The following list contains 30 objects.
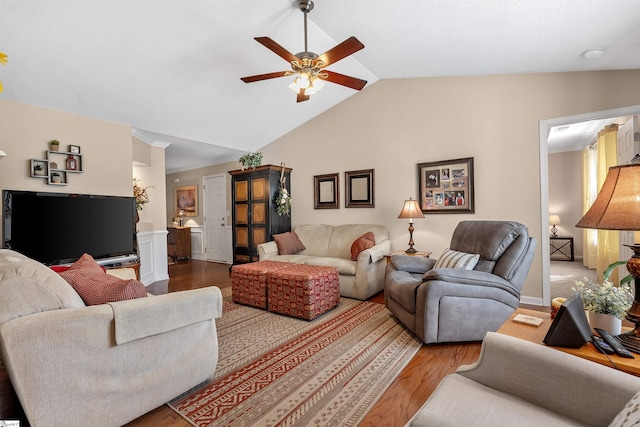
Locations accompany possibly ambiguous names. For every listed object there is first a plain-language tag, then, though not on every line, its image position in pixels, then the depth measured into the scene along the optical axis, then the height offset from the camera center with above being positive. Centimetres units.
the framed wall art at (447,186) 380 +27
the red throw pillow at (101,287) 158 -41
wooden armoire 504 +1
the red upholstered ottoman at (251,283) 337 -84
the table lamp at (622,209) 111 -2
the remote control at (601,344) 119 -58
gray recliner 236 -70
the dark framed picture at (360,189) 455 +31
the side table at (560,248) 641 -94
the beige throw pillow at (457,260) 266 -50
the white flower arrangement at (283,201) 505 +15
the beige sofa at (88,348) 127 -64
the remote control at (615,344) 116 -57
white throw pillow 70 -52
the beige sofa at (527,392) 95 -67
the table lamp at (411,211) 379 -5
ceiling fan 232 +122
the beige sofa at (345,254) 368 -65
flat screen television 293 -14
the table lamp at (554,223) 647 -40
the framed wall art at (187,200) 734 +30
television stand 351 -63
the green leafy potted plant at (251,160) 521 +88
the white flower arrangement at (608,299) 129 -42
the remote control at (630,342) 120 -58
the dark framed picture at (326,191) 493 +30
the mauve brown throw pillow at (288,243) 458 -53
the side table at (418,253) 378 -59
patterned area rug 166 -113
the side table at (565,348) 111 -61
